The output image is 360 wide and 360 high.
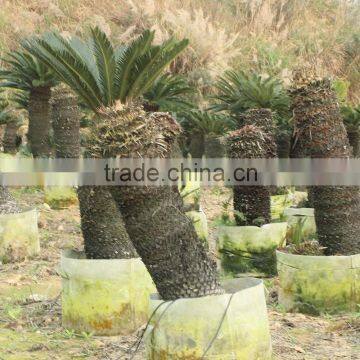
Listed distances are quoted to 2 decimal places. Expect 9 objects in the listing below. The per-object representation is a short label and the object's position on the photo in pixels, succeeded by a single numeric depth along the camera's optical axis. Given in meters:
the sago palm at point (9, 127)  11.61
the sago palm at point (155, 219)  3.50
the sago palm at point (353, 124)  10.45
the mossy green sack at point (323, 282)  5.03
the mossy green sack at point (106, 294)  4.54
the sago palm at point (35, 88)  9.62
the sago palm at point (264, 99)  9.23
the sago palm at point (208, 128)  12.94
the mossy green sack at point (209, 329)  3.48
